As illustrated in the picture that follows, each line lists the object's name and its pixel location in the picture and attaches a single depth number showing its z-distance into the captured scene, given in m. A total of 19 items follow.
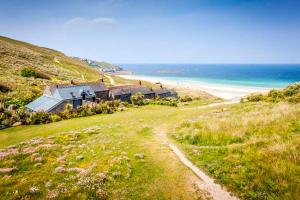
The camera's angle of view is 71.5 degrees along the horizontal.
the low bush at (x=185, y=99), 69.34
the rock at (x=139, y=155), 16.95
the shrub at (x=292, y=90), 42.16
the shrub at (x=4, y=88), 58.93
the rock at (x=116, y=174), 13.65
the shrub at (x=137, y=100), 59.31
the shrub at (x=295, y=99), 34.60
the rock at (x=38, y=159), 16.88
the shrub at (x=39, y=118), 37.66
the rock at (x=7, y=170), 14.68
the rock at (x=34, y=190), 11.82
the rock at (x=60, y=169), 14.57
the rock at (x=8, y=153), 18.29
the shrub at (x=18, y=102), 50.07
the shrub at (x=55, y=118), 39.19
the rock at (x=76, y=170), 14.62
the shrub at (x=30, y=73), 85.43
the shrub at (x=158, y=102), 57.78
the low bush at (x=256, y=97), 44.88
